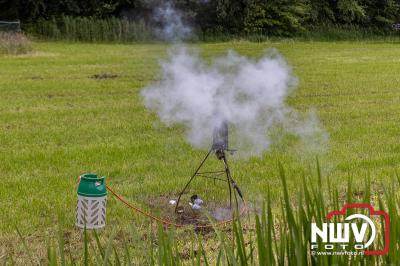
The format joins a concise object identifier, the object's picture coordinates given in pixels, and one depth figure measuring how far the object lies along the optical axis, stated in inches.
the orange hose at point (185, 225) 151.8
